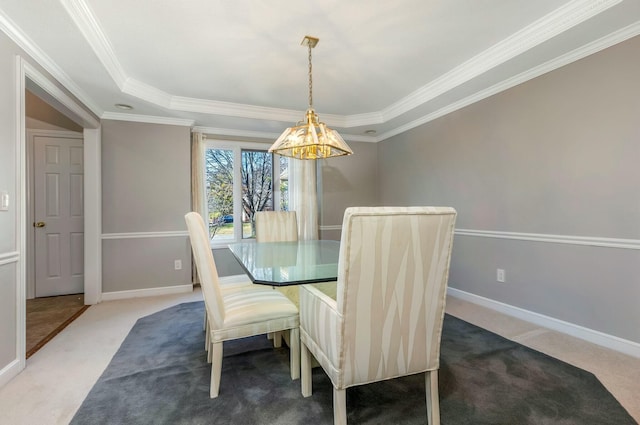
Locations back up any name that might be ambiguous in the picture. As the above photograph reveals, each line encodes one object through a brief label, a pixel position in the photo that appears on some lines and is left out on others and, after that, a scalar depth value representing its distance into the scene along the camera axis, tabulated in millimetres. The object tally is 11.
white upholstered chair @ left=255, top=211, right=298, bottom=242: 3238
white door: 3559
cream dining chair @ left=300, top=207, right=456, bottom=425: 1143
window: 4203
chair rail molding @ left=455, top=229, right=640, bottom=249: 2105
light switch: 1786
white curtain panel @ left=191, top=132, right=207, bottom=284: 3928
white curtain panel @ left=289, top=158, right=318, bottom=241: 4363
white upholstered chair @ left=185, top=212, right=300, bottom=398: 1601
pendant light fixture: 2195
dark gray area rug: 1479
